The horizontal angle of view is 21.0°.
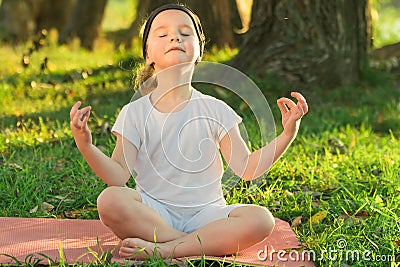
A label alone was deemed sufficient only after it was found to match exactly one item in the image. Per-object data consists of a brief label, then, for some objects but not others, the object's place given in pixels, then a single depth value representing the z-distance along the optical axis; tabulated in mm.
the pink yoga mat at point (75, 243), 4079
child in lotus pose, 4154
